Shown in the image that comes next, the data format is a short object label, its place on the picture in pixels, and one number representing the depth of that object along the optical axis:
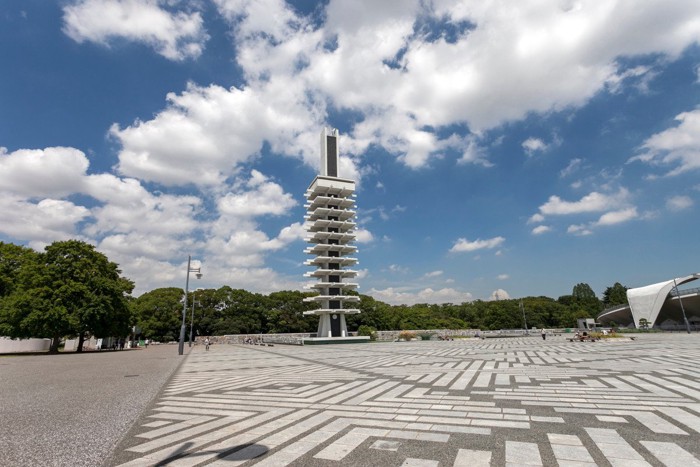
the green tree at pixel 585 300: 116.66
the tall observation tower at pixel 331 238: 56.57
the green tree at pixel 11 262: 40.75
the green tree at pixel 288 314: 72.50
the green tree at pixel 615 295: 133.50
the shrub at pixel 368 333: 59.22
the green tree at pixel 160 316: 66.62
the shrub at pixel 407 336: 54.75
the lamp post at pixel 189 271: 32.01
